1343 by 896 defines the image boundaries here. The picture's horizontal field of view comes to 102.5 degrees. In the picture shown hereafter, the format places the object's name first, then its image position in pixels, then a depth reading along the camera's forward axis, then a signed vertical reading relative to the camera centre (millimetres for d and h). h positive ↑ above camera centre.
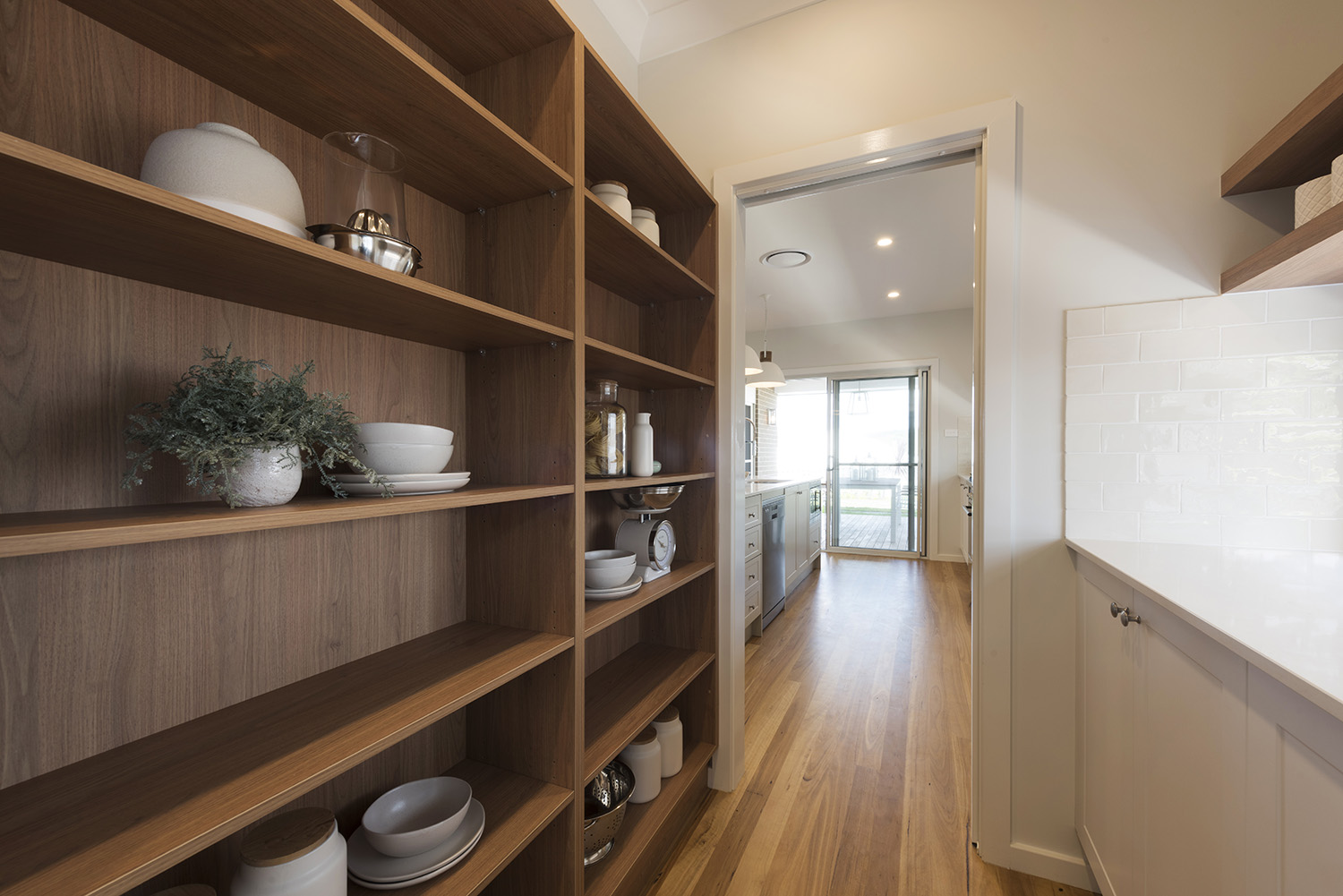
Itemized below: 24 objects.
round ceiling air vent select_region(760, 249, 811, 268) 3955 +1438
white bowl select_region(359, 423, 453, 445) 862 +26
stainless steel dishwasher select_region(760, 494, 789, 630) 3643 -778
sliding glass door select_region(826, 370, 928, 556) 5992 -169
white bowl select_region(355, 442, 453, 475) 868 -13
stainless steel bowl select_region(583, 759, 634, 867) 1360 -965
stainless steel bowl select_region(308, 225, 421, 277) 822 +320
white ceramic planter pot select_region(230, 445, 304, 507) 679 -36
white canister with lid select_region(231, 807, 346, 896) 755 -599
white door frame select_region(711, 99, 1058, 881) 1580 +64
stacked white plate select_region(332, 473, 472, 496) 857 -57
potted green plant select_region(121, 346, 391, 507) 640 +22
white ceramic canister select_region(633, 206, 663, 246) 1611 +686
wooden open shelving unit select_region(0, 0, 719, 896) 655 -18
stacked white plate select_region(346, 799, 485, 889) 931 -735
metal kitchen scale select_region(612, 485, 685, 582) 1669 -262
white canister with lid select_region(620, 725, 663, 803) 1640 -970
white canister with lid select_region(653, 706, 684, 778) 1767 -959
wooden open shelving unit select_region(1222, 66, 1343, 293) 1073 +662
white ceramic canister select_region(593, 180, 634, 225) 1461 +696
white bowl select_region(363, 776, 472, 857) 956 -708
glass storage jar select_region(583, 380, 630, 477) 1503 +33
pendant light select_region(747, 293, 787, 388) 4336 +607
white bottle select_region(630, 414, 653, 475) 1594 +5
